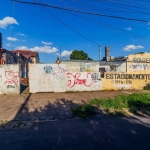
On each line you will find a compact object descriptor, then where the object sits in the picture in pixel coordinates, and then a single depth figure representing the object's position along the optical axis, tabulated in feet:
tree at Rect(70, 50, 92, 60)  164.96
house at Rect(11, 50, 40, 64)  149.89
